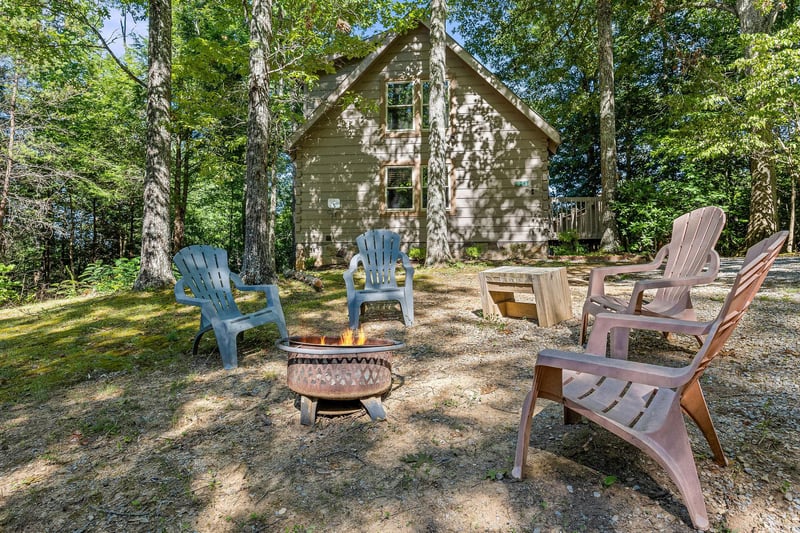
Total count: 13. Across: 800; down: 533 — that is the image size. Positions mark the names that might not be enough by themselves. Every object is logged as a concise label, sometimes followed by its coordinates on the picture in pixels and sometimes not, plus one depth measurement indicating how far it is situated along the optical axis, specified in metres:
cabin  11.21
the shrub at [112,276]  8.61
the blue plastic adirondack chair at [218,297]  3.41
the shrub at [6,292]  8.33
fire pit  2.33
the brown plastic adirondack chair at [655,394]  1.42
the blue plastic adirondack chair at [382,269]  4.45
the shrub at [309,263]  11.30
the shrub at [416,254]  10.91
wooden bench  4.21
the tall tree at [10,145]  9.92
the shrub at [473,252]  11.12
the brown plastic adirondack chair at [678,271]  2.85
